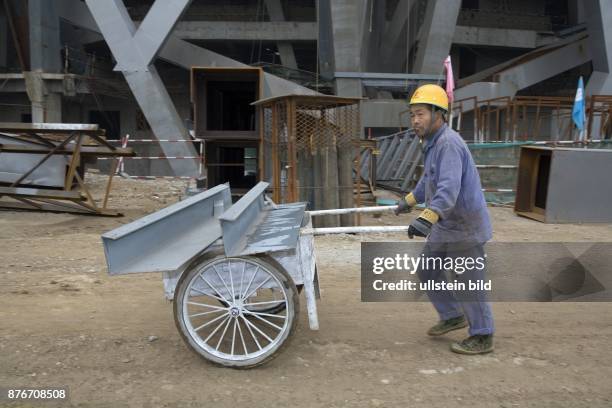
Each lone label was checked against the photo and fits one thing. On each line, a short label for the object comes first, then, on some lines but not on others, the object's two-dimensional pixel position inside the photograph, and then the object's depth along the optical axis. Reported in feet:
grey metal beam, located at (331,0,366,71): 61.04
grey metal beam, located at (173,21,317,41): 84.17
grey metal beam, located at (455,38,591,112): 76.13
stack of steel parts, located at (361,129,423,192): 46.32
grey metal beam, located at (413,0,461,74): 68.28
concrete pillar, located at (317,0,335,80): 65.31
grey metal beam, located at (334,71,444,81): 64.95
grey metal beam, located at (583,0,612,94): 68.18
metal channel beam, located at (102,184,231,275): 10.36
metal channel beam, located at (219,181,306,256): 10.57
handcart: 10.59
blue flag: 47.09
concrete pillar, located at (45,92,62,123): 74.02
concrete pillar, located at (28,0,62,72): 71.31
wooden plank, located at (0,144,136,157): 31.91
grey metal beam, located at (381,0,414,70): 80.28
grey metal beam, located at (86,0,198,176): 59.00
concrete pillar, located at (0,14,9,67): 87.57
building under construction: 32.55
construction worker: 11.74
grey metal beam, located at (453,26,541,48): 86.89
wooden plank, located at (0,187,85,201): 31.24
